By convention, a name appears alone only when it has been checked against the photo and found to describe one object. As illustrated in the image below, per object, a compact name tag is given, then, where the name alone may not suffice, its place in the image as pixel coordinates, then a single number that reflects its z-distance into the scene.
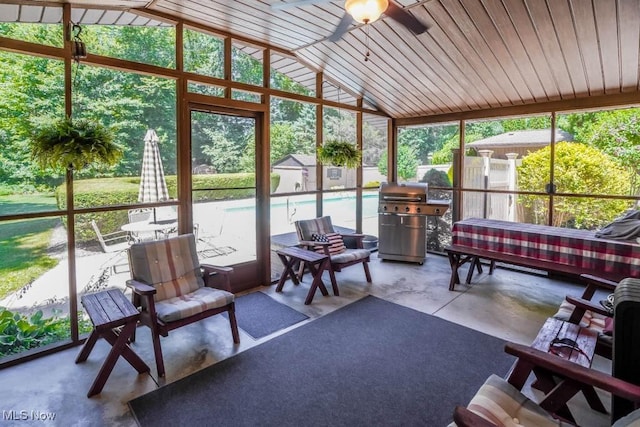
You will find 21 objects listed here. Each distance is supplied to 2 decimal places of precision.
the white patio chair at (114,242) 3.45
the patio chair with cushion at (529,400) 1.58
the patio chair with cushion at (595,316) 2.34
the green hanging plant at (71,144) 2.70
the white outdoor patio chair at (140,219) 3.62
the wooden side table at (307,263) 4.17
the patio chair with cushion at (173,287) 2.83
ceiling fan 2.34
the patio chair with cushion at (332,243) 4.51
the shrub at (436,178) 6.12
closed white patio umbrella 3.63
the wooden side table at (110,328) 2.56
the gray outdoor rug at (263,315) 3.51
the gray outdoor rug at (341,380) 2.30
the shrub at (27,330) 2.99
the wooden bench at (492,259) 3.83
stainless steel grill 5.52
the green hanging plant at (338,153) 4.84
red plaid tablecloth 3.67
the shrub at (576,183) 4.71
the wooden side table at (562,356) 1.82
